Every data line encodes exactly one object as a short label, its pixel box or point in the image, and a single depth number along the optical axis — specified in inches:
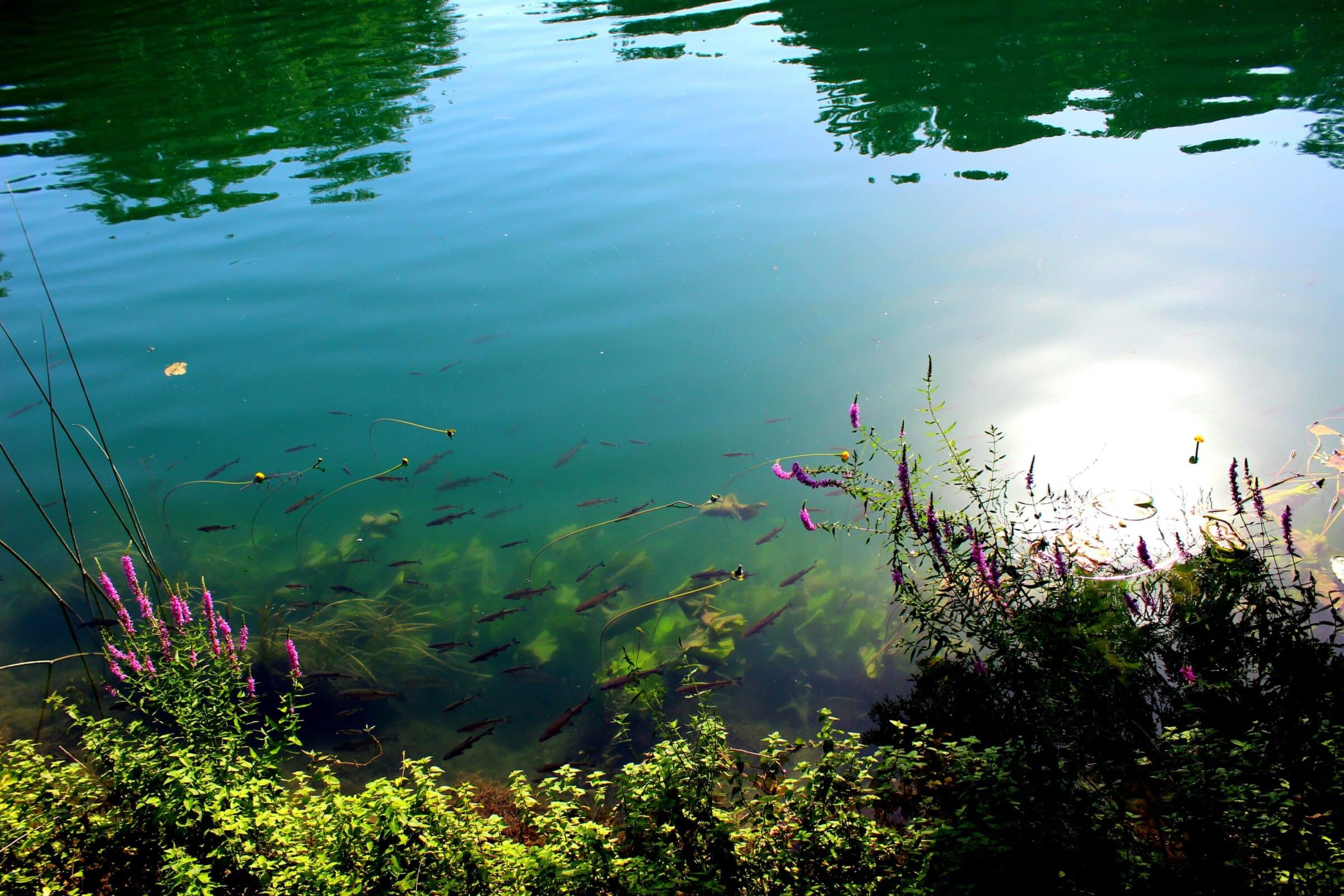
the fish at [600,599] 174.3
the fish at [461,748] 146.9
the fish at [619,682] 153.7
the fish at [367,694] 158.2
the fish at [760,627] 165.5
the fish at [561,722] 148.1
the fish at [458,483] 201.8
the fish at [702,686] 152.6
